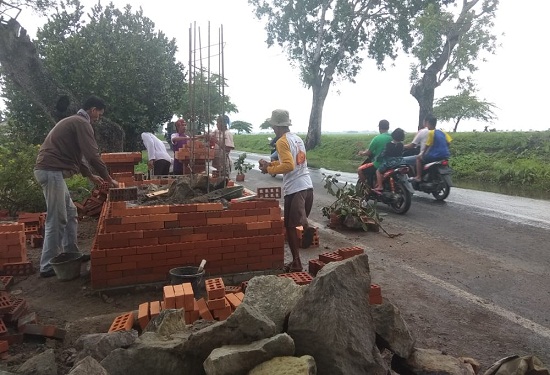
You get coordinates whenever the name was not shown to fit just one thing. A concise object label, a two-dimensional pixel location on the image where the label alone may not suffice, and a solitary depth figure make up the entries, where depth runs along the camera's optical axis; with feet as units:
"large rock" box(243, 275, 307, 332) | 8.30
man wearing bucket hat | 14.61
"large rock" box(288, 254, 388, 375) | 7.28
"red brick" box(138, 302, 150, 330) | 9.62
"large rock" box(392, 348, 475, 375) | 7.61
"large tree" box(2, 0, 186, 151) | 50.65
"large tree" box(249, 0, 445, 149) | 73.77
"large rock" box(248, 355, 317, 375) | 6.46
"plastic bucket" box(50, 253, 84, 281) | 13.79
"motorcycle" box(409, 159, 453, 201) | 28.14
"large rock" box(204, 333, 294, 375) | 6.63
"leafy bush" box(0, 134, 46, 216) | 23.47
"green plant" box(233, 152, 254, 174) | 42.14
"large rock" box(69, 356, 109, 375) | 6.47
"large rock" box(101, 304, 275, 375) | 7.31
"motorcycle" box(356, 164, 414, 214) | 24.77
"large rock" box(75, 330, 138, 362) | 7.92
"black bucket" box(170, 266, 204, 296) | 11.94
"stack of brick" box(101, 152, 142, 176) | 23.11
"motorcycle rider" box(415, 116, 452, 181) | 28.53
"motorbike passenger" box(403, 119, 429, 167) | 29.27
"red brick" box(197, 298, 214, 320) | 9.92
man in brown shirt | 14.76
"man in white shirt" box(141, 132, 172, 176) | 25.58
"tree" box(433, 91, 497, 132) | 99.76
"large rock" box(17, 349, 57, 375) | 7.31
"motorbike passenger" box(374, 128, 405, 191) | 25.81
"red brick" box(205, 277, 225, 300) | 10.19
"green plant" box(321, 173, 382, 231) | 21.04
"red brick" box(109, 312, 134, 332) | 9.28
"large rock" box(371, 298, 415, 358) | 8.21
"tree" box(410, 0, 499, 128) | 61.57
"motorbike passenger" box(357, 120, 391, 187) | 26.58
